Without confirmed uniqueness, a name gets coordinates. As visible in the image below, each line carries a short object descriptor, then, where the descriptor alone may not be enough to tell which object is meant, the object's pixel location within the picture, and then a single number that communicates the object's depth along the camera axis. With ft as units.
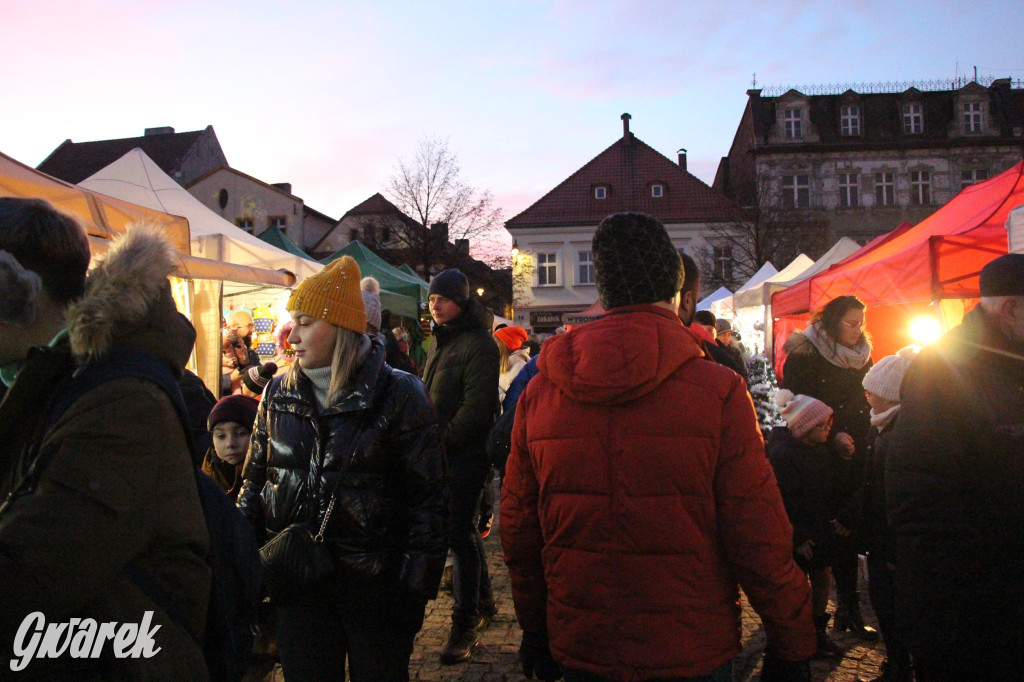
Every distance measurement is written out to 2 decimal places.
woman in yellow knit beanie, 7.29
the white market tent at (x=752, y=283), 53.52
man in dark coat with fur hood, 3.78
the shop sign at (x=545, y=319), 120.94
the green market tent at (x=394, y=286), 40.16
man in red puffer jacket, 5.07
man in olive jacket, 12.43
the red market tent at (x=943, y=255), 16.33
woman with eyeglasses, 13.00
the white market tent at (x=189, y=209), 22.75
